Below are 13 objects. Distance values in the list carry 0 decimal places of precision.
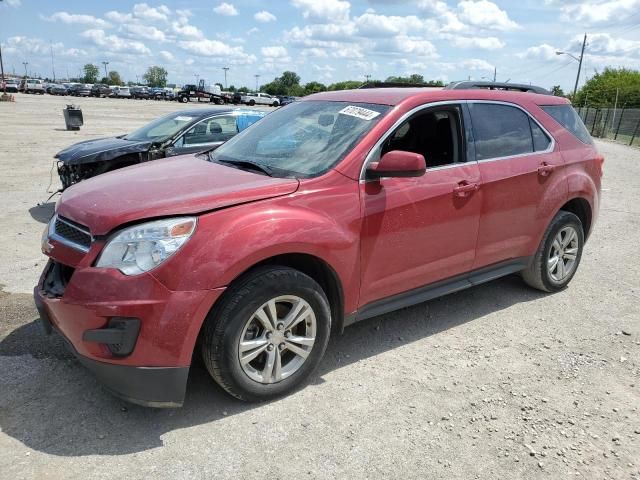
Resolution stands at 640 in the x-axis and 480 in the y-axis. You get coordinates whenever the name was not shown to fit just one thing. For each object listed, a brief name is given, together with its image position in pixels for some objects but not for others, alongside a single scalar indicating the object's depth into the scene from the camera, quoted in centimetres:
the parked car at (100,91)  7075
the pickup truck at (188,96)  5947
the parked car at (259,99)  6506
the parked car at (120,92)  7131
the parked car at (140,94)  7219
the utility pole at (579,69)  4959
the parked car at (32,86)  7162
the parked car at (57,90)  7281
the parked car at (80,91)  7212
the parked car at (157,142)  752
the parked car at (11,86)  6519
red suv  269
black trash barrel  2068
